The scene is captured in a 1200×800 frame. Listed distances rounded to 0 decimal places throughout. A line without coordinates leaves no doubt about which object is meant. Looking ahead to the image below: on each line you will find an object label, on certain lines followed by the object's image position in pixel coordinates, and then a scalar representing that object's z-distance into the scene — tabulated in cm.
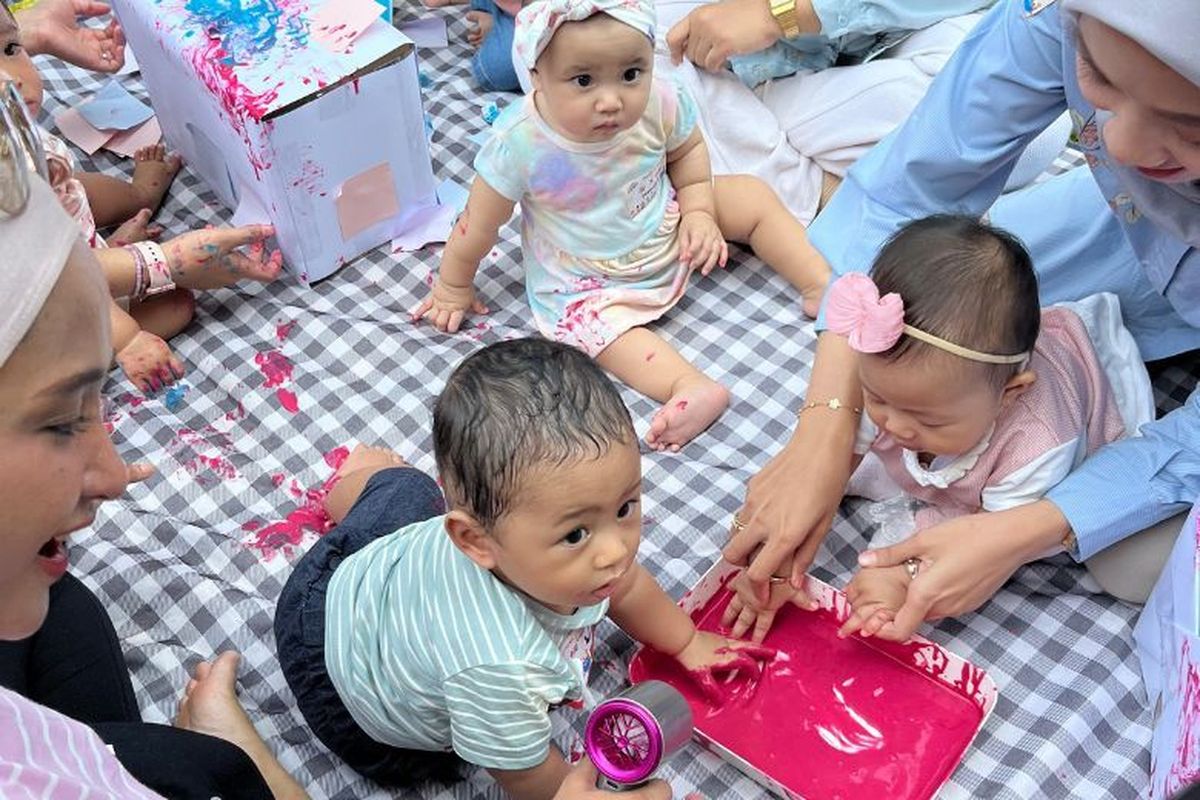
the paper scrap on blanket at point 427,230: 174
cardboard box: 153
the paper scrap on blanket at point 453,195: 181
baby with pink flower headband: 111
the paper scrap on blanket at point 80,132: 190
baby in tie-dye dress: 144
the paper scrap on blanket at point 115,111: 192
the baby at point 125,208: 153
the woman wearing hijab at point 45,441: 65
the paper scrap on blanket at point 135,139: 190
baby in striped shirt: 92
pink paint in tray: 115
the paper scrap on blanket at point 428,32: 210
